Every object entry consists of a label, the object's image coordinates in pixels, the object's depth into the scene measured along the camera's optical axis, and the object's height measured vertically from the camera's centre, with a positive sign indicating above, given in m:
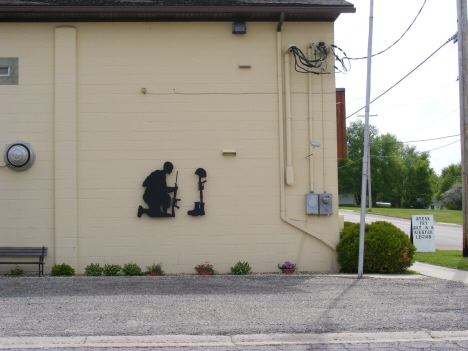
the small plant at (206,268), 10.12 -1.87
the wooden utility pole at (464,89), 13.28 +2.87
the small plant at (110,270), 9.97 -1.87
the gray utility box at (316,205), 10.45 -0.46
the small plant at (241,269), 10.14 -1.90
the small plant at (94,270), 9.98 -1.87
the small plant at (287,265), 10.21 -1.84
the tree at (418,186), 71.56 -0.19
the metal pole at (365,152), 9.28 +0.70
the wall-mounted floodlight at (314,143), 10.26 +0.98
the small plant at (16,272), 10.02 -1.91
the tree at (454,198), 63.06 -1.91
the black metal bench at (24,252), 10.09 -1.47
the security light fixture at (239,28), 10.60 +3.77
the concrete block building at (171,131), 10.33 +1.31
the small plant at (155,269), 10.12 -1.89
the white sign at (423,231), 14.66 -1.54
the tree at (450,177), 82.56 +1.42
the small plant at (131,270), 9.98 -1.87
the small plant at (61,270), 9.95 -1.86
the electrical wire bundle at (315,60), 10.59 +3.03
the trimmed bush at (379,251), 9.83 -1.47
